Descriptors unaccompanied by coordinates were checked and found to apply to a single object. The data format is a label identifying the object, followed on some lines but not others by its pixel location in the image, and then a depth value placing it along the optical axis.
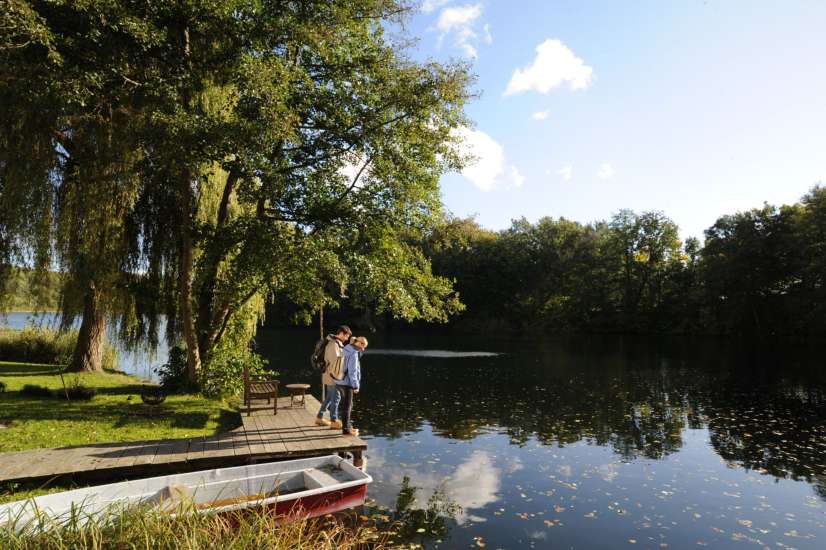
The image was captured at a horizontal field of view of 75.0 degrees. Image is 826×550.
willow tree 14.12
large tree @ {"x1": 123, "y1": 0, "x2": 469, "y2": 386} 14.64
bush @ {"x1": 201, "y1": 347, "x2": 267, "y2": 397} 17.56
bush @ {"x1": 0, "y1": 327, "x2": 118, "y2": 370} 23.20
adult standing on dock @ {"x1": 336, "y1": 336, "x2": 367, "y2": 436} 12.48
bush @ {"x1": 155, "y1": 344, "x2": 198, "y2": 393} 17.50
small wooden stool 15.55
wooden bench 14.15
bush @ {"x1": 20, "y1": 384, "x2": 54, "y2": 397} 15.71
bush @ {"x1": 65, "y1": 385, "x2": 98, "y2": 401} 15.45
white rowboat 7.37
